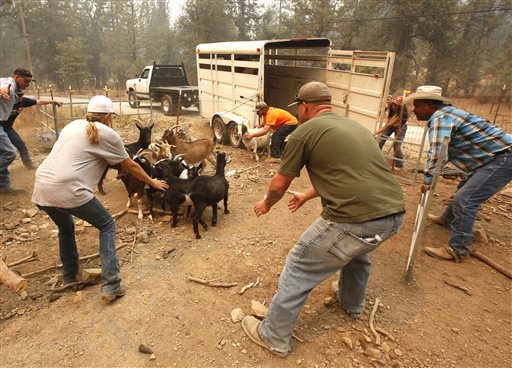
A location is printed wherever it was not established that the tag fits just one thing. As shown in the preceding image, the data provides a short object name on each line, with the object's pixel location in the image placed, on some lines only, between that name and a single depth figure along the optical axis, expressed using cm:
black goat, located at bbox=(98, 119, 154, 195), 709
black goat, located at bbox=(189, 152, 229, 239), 504
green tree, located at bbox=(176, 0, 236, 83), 3225
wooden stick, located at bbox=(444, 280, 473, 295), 379
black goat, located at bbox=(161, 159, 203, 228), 514
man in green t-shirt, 246
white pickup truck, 1473
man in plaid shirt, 387
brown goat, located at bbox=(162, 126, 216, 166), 772
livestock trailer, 739
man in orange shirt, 767
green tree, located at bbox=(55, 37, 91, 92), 3625
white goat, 871
